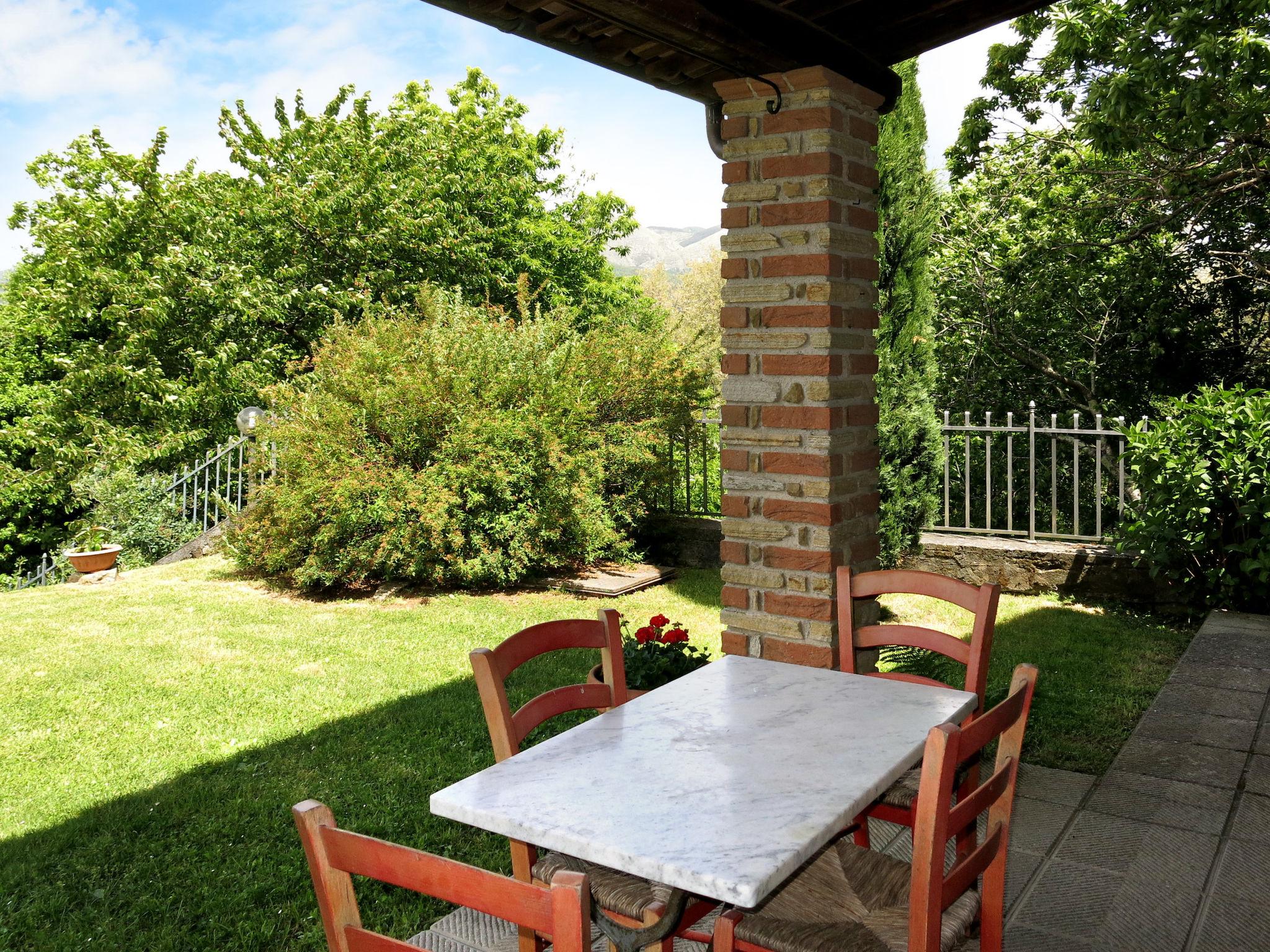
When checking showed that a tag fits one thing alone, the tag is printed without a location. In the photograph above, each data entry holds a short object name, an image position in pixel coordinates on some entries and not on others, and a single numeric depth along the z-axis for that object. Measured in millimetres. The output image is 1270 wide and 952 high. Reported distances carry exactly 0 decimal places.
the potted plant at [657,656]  3725
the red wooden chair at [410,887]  958
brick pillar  3107
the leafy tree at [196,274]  14820
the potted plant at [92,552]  8445
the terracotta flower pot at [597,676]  2752
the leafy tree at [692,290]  38656
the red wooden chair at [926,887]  1485
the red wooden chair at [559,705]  1893
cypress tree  6238
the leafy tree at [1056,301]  9547
